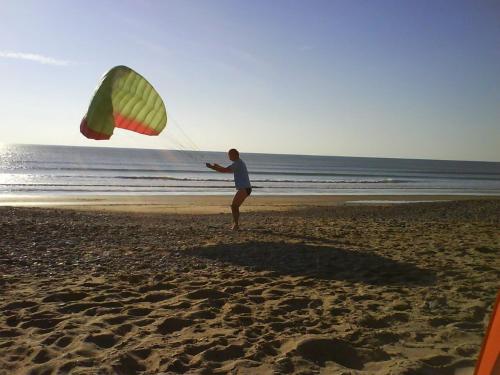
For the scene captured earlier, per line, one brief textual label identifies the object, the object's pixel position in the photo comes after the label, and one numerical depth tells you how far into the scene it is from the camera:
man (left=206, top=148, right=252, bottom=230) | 9.10
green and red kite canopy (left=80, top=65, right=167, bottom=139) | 7.45
